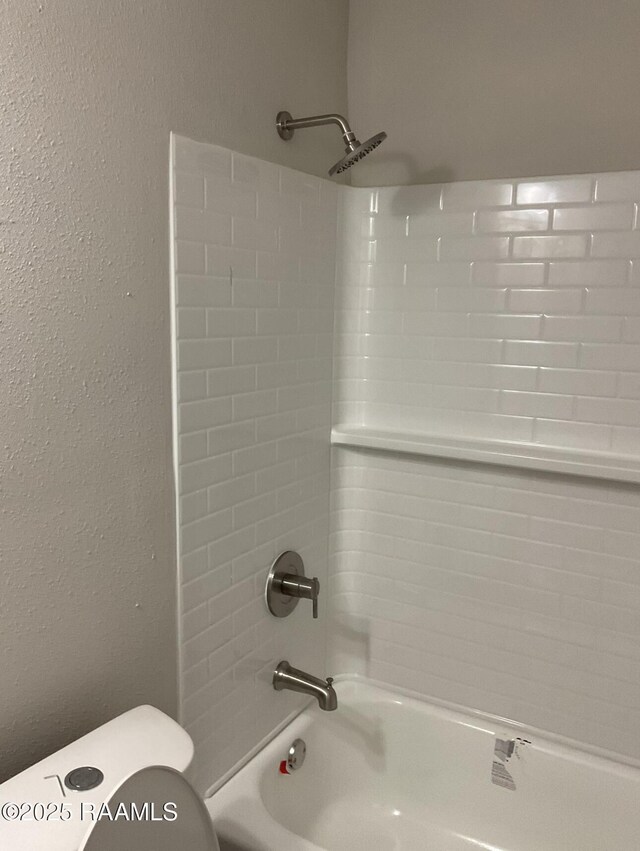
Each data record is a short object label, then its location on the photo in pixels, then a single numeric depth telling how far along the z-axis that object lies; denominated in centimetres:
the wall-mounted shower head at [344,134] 134
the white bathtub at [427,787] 160
